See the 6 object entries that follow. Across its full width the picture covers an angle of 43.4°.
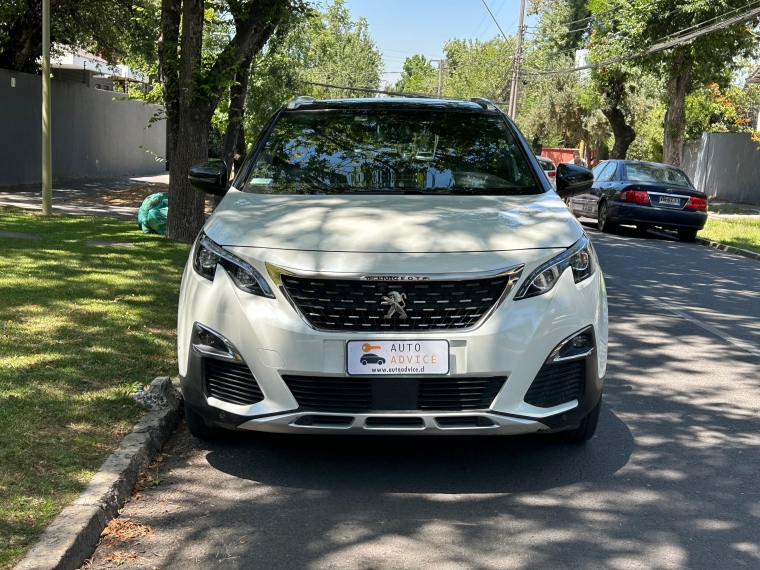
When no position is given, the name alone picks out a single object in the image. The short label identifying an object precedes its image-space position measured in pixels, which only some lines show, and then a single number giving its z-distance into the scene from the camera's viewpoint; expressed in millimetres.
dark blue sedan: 18094
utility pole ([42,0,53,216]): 14406
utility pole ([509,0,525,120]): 42625
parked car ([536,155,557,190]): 25453
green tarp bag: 13695
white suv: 4133
